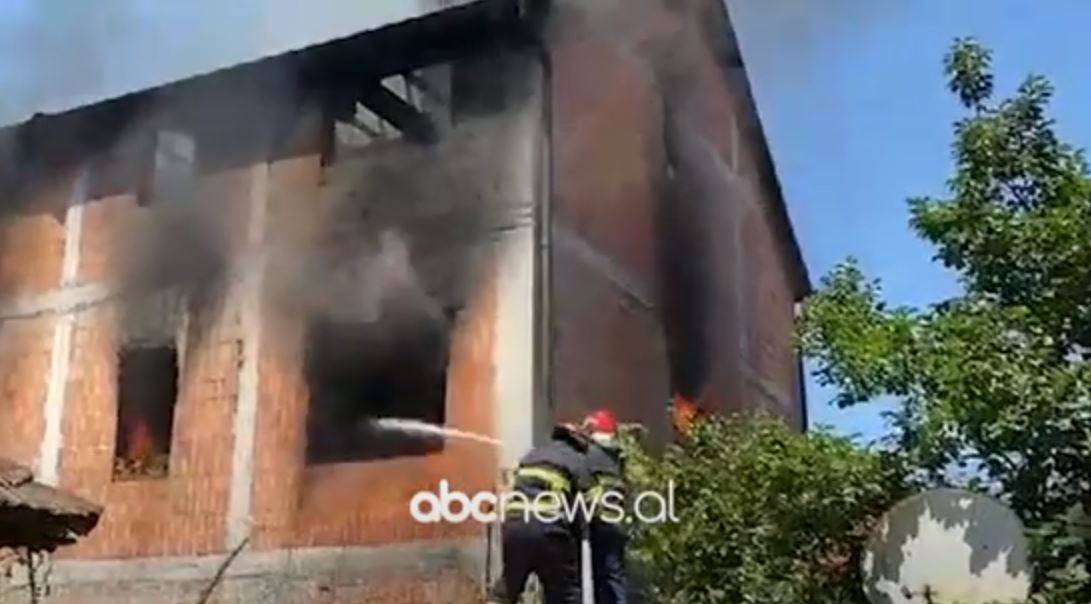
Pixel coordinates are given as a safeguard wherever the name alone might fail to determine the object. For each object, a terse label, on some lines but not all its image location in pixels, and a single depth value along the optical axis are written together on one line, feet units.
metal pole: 19.86
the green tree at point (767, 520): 24.12
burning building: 30.35
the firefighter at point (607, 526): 20.57
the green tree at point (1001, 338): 22.82
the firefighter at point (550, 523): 20.20
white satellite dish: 22.33
